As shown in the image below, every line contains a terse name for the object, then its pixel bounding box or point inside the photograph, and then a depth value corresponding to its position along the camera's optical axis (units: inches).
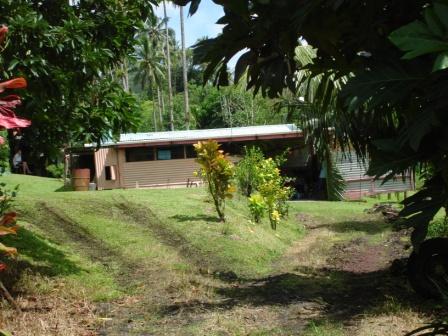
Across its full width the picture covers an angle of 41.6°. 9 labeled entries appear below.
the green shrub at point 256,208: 490.9
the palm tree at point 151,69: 1967.3
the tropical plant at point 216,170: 432.8
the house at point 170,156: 995.9
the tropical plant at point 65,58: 232.2
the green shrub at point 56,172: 1099.2
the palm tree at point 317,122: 377.1
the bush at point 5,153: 662.9
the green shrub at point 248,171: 598.6
